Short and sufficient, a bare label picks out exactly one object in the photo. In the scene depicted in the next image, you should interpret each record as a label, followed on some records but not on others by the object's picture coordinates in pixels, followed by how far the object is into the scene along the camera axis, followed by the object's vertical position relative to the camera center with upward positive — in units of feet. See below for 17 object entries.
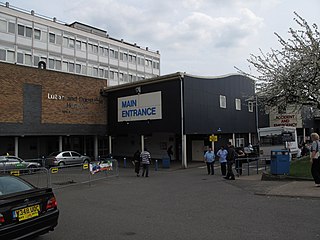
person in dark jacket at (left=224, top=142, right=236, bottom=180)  51.90 -3.21
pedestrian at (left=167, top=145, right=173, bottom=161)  100.07 -3.15
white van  82.17 -0.21
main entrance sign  89.88 +9.77
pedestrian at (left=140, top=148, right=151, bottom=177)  60.85 -3.13
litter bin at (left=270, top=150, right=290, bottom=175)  46.40 -3.58
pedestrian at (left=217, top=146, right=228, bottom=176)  56.34 -3.31
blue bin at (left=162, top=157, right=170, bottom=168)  80.51 -5.16
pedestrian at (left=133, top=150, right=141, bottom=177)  63.86 -3.84
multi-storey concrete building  137.90 +46.02
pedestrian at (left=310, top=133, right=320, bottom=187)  35.12 -2.38
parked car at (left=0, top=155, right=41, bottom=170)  67.00 -4.12
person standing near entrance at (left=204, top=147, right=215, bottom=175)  61.31 -3.56
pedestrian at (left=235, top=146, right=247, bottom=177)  58.13 -4.77
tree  55.21 +11.11
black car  17.42 -3.73
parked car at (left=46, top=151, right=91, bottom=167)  85.46 -4.22
